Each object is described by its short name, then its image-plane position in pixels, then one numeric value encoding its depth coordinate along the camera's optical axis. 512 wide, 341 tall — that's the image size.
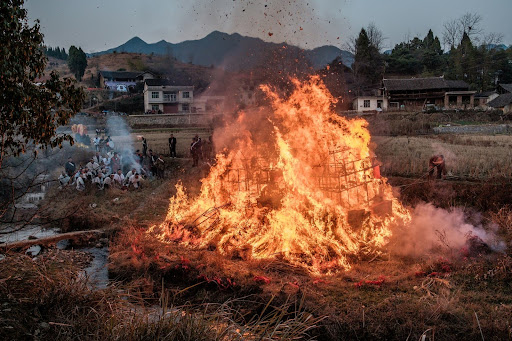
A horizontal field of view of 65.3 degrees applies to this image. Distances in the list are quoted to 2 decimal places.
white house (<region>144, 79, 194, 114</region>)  55.12
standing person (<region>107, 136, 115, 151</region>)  24.78
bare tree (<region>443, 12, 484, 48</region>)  76.25
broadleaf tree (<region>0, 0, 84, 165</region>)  5.84
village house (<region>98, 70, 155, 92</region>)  70.62
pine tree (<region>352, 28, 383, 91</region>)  59.31
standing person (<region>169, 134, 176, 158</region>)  23.14
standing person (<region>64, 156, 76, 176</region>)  19.28
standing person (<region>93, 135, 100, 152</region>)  25.52
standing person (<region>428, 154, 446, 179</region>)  15.99
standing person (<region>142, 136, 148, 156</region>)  23.11
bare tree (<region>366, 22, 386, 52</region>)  65.81
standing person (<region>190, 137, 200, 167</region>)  21.10
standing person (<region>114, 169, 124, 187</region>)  18.84
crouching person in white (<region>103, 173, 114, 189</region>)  18.55
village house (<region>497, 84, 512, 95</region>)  54.54
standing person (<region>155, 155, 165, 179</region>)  20.92
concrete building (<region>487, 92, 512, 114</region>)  44.91
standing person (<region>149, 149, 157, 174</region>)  20.95
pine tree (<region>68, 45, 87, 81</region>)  75.31
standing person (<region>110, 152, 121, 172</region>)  20.53
